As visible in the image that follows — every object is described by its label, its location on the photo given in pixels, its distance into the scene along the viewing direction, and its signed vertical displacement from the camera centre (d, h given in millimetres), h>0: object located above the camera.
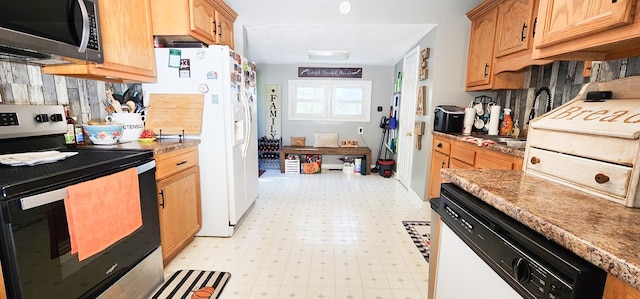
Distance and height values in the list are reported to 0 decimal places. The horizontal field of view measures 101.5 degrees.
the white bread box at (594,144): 725 -86
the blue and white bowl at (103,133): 1738 -153
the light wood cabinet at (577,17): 917 +386
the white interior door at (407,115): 3573 -1
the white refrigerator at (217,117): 2154 -42
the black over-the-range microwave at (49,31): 1140 +384
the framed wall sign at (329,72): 5223 +825
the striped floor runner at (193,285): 1671 -1156
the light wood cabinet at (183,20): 2045 +726
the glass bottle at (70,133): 1698 -152
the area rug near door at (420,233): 2247 -1133
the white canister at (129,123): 1943 -95
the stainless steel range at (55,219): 960 -449
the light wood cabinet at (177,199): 1815 -662
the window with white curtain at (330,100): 5293 +277
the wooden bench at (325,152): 4938 -716
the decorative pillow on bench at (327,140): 5305 -534
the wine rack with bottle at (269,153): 5109 -782
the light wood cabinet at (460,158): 1802 -343
